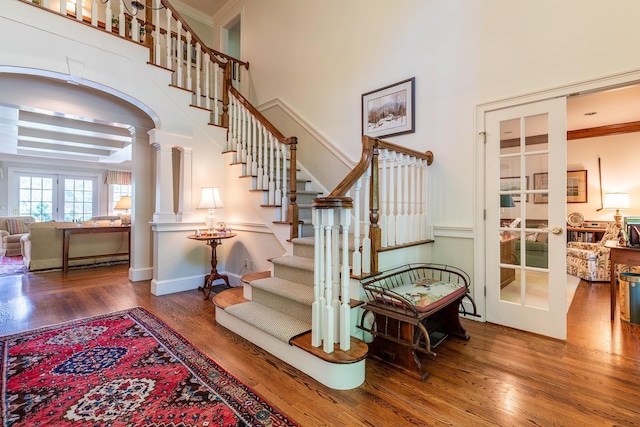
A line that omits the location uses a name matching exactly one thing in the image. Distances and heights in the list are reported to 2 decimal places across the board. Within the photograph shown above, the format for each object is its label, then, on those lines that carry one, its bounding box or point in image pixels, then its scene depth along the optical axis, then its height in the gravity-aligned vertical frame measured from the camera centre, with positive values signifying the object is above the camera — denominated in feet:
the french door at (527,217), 7.82 -0.01
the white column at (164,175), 12.18 +1.67
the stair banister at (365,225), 6.10 -0.23
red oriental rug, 5.00 -3.36
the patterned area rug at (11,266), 16.14 -3.11
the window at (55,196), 27.09 +1.81
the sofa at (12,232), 22.20 -1.37
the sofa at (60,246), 16.22 -1.85
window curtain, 31.01 +3.95
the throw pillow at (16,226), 24.22 -0.94
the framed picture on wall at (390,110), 10.25 +3.84
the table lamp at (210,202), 12.28 +0.55
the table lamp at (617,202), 17.70 +0.89
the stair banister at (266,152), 10.72 +2.59
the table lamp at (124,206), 19.65 +0.57
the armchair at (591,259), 14.38 -2.13
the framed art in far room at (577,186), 20.35 +2.09
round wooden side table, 11.78 -1.84
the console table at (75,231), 16.55 -0.98
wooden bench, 6.17 -2.27
